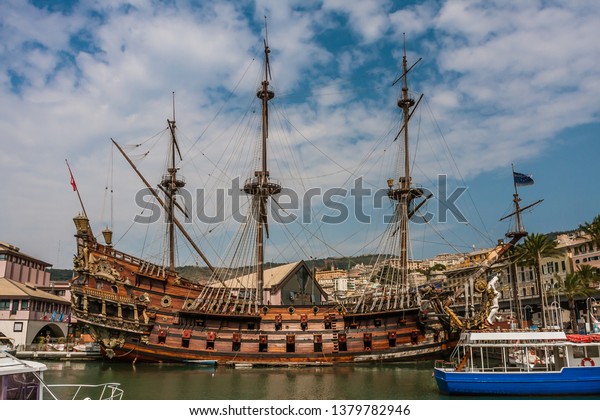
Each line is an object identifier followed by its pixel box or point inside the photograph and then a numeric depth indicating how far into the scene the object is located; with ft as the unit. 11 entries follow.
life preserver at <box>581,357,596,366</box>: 72.69
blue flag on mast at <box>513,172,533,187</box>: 136.15
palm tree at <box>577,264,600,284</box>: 172.55
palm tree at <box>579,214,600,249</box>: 170.30
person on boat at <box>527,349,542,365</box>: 84.22
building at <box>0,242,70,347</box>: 167.43
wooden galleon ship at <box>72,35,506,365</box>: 122.31
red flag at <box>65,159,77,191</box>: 129.80
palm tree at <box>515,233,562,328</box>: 171.63
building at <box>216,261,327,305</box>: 179.83
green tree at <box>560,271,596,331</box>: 162.47
